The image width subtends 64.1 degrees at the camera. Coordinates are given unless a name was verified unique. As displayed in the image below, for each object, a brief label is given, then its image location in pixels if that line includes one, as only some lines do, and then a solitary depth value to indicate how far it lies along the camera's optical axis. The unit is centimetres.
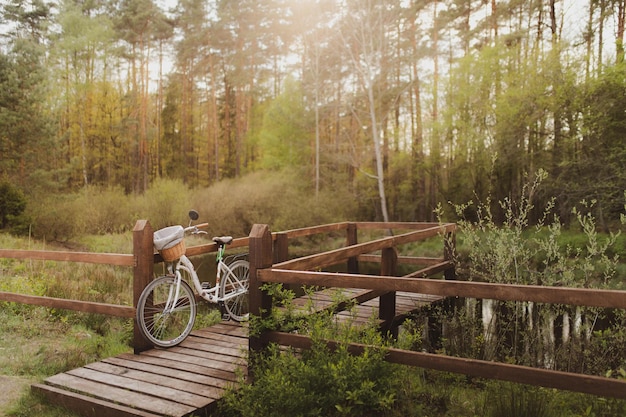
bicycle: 468
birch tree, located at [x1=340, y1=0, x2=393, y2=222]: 1994
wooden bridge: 277
